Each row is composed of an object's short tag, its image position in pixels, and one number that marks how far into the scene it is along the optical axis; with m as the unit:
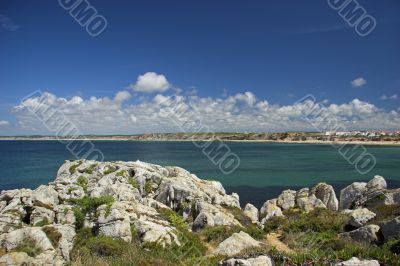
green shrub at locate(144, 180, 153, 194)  32.03
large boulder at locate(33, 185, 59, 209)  23.05
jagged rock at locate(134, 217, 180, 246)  18.38
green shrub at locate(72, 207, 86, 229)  21.23
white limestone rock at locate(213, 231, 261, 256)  16.42
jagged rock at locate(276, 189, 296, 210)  34.83
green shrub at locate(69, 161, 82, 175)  37.12
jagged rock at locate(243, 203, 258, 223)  30.93
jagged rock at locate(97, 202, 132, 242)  18.95
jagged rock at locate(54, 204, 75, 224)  21.34
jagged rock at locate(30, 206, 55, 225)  21.05
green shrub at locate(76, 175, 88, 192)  31.35
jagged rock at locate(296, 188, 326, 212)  33.20
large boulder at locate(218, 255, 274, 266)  10.70
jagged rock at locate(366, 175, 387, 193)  31.17
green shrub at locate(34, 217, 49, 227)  20.58
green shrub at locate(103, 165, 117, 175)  33.93
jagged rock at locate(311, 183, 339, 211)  34.69
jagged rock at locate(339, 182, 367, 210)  33.06
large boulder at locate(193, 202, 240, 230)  24.66
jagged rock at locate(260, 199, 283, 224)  30.87
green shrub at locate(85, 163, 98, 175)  35.66
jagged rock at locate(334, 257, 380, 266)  10.41
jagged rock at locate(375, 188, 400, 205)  26.43
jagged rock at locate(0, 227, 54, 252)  15.16
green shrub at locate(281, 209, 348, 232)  23.28
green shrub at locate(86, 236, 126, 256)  16.44
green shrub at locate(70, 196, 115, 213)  22.89
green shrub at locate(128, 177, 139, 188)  31.80
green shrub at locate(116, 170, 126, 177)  32.90
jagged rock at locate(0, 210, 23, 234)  18.78
